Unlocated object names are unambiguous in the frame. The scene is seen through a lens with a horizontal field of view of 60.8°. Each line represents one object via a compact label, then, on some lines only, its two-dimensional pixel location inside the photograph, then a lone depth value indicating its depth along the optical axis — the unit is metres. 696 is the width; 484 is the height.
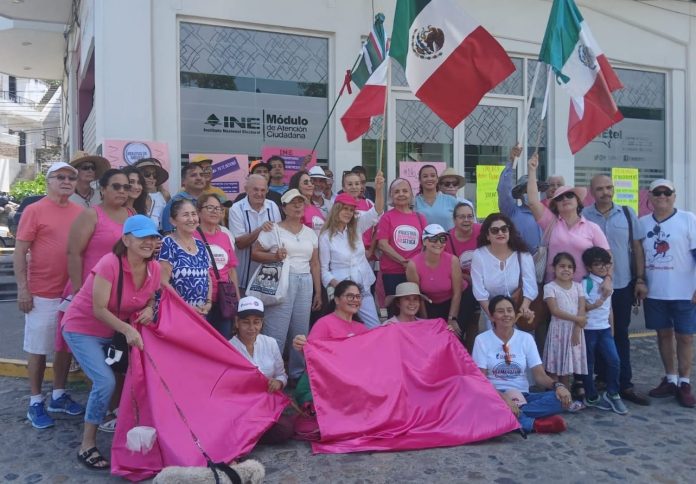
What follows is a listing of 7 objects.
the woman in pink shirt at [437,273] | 5.43
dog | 3.39
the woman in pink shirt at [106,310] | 3.97
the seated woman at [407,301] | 5.26
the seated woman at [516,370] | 4.66
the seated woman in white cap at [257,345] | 4.62
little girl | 5.24
